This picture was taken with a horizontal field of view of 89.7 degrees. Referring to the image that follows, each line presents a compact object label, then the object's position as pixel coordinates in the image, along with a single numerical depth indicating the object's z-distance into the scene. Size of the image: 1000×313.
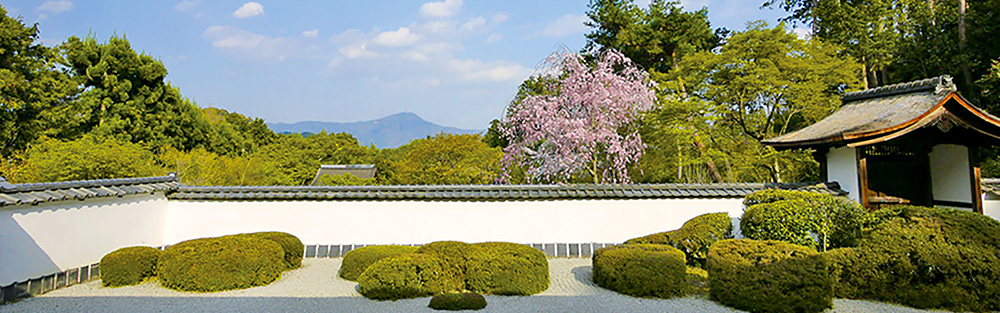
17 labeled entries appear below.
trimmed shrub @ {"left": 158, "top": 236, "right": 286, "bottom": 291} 5.39
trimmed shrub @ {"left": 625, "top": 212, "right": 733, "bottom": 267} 6.55
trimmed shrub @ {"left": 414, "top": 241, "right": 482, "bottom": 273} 5.43
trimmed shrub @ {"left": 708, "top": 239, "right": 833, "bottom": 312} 4.44
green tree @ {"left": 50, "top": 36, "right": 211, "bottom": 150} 19.73
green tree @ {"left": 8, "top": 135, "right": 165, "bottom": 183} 11.80
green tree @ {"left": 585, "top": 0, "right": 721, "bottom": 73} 19.09
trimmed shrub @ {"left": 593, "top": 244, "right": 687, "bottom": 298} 5.00
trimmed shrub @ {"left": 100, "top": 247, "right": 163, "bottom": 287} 5.61
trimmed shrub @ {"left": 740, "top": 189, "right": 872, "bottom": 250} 5.75
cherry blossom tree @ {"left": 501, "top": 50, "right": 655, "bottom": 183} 11.95
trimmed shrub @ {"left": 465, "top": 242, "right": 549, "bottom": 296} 5.19
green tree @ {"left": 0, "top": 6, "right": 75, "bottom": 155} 16.69
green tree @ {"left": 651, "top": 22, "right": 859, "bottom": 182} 11.69
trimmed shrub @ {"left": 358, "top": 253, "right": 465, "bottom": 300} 4.98
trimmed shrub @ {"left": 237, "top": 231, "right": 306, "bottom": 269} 6.54
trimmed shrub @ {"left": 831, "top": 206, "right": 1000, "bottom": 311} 4.52
